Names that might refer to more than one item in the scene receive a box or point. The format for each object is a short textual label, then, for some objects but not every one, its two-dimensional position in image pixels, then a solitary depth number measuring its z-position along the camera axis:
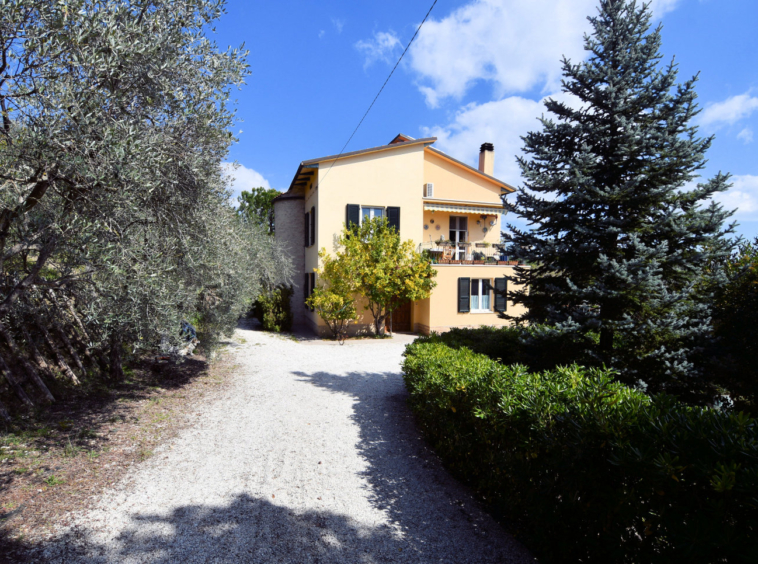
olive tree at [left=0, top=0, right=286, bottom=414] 4.18
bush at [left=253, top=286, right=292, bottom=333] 18.25
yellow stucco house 17.17
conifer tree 5.98
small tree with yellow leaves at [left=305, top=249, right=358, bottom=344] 15.73
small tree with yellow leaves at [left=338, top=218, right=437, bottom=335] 15.91
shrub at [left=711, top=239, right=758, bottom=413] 5.12
